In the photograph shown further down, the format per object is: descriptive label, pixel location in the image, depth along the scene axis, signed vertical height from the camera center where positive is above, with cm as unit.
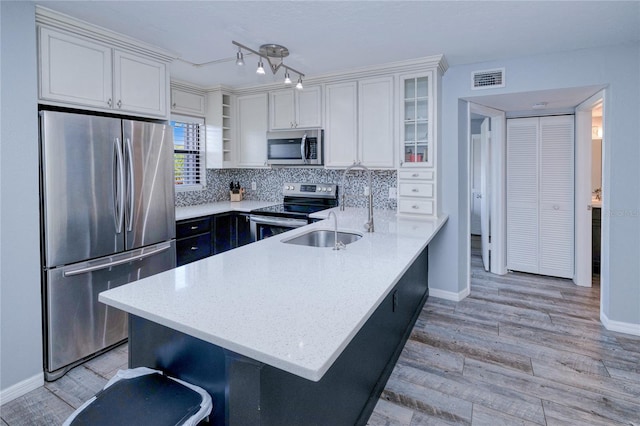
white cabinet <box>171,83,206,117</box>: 402 +111
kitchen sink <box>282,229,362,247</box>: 276 -31
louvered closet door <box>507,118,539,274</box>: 446 +3
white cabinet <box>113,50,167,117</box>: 272 +91
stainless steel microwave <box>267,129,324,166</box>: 402 +57
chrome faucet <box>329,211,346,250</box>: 220 -30
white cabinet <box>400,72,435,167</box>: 344 +72
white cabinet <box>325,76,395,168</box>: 361 +77
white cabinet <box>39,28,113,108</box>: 229 +87
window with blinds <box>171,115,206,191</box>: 429 +56
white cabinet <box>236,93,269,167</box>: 436 +84
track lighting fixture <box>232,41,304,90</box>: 287 +120
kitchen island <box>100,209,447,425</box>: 108 -41
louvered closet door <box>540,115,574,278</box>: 425 +0
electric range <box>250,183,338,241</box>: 377 -13
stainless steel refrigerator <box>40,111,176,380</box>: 231 -15
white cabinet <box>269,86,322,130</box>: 400 +102
